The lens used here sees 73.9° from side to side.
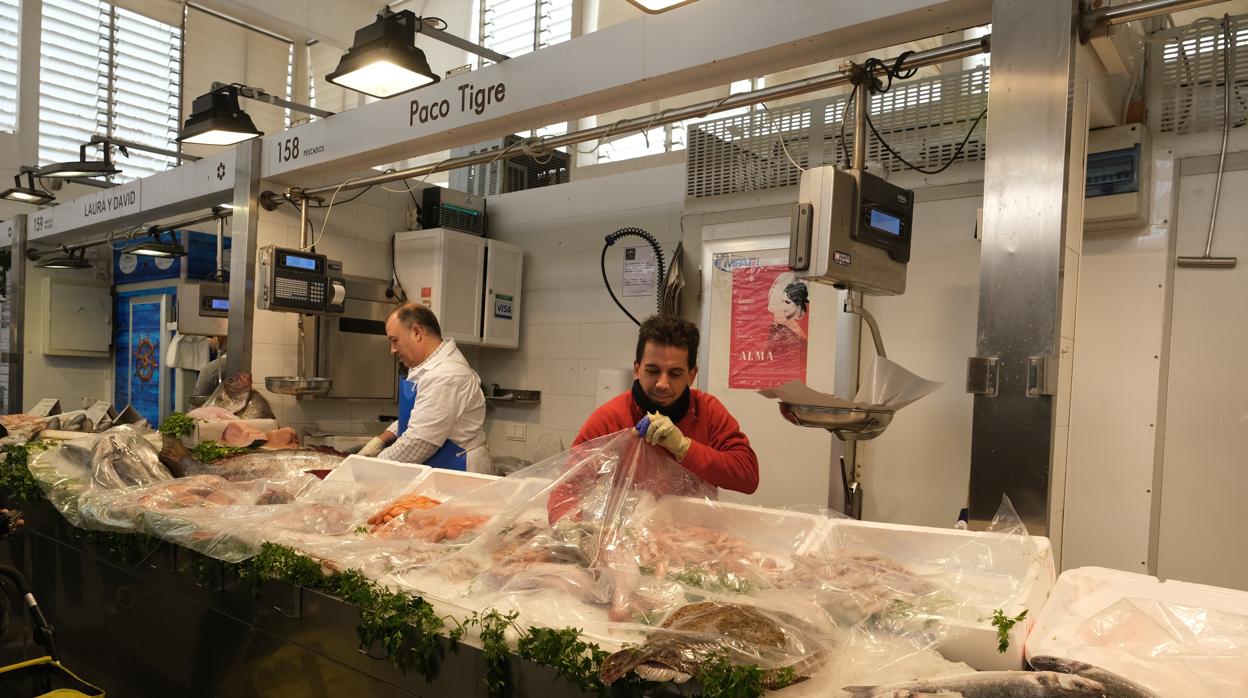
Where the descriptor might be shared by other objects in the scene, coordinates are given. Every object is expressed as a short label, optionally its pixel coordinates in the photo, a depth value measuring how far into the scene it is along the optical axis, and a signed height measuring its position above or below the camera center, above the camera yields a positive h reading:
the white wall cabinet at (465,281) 6.01 +0.36
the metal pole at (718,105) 2.79 +0.98
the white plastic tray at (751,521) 2.24 -0.50
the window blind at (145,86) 8.63 +2.42
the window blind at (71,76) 8.11 +2.35
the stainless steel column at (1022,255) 2.41 +0.30
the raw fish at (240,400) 5.30 -0.52
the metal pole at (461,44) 3.95 +1.44
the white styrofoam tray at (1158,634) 1.34 -0.50
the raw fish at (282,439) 4.70 -0.68
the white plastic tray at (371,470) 3.26 -0.58
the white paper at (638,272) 5.74 +0.46
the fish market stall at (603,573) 1.50 -0.55
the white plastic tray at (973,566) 1.51 -0.50
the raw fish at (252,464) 3.73 -0.67
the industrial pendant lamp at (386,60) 3.65 +1.19
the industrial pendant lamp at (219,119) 4.92 +1.19
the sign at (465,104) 3.85 +1.10
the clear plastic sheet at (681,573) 1.53 -0.53
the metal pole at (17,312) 8.02 -0.03
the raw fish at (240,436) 4.64 -0.66
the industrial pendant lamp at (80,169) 5.92 +1.02
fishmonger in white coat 3.97 -0.36
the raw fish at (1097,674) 1.24 -0.50
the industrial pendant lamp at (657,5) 2.84 +1.15
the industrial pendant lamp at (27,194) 6.68 +0.94
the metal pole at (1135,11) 2.28 +1.00
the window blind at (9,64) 7.82 +2.31
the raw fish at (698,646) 1.43 -0.54
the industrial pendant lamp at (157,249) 7.12 +0.58
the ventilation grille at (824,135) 3.86 +1.09
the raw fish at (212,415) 4.96 -0.59
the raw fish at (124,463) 3.41 -0.63
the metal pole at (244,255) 5.46 +0.43
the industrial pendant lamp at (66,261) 7.86 +0.48
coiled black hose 5.50 +0.57
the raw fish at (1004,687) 1.25 -0.50
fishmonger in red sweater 2.80 -0.25
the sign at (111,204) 6.37 +0.88
